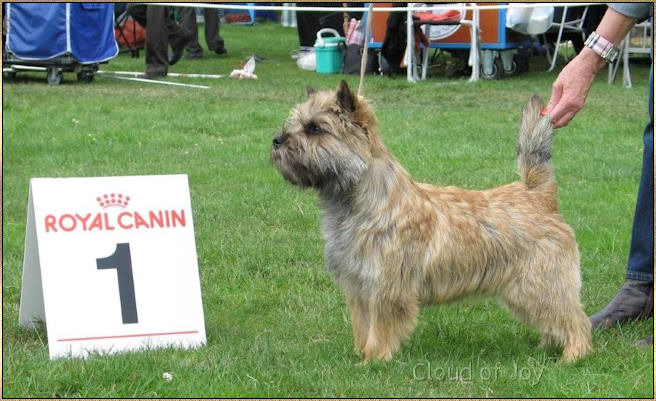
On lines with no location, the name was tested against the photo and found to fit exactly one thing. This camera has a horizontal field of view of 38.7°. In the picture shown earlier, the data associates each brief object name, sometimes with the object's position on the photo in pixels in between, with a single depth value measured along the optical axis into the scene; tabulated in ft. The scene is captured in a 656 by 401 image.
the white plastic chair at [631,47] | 36.27
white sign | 10.90
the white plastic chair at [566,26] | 40.09
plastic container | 41.34
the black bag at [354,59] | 40.19
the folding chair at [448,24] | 37.47
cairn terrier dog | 10.74
